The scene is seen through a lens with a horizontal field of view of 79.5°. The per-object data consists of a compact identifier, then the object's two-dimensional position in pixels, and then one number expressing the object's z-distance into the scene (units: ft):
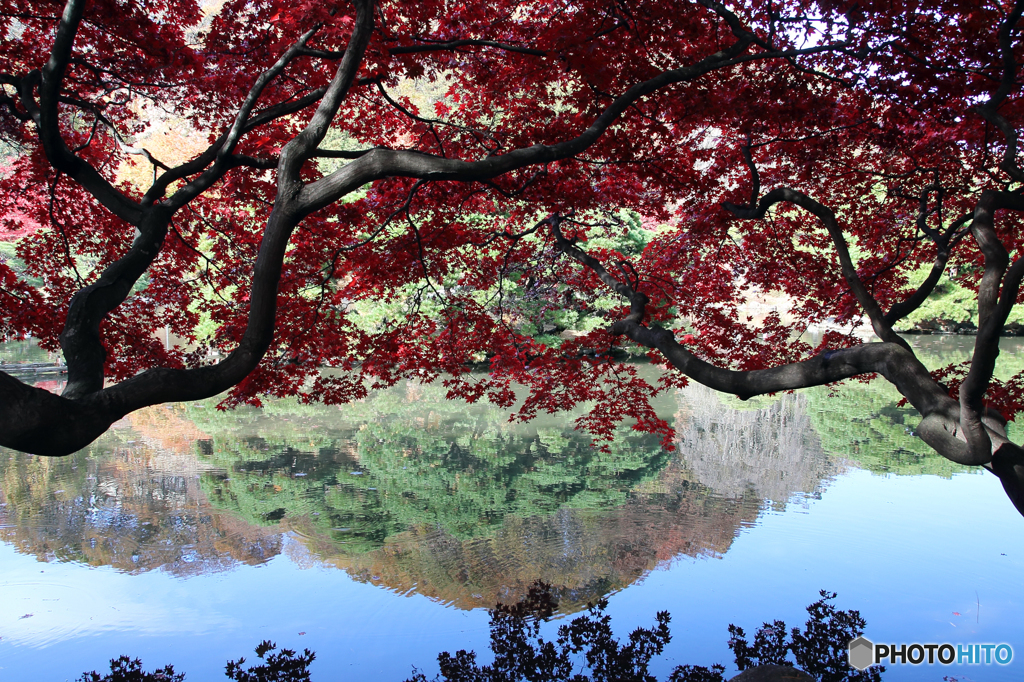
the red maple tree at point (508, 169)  7.03
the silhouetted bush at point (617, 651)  11.08
